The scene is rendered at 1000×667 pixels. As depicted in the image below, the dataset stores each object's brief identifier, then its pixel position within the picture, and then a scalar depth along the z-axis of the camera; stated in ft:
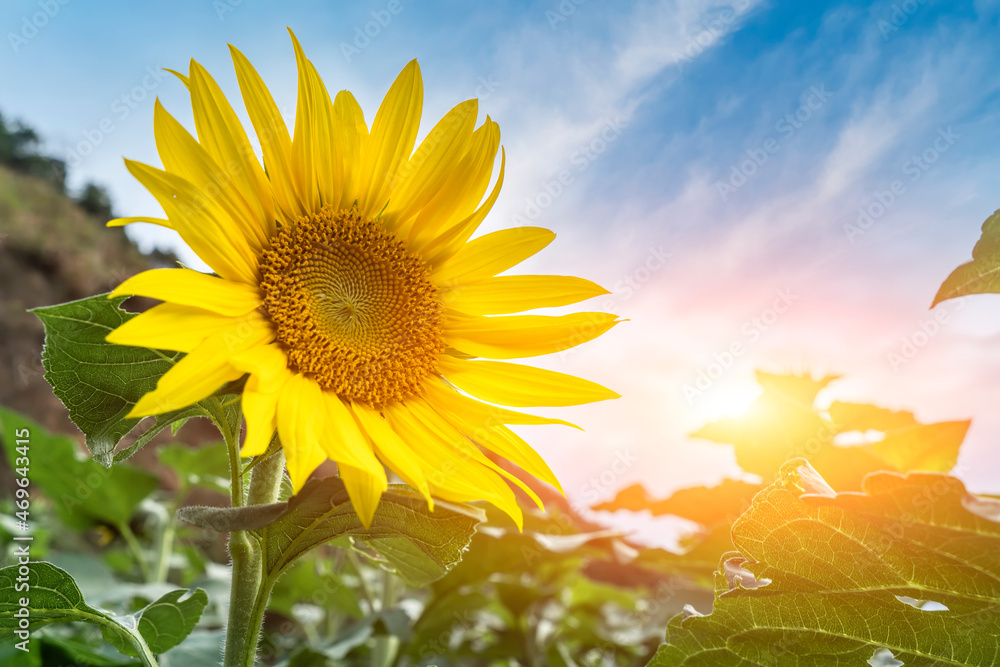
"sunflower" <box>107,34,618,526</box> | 0.69
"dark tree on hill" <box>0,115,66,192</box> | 30.06
